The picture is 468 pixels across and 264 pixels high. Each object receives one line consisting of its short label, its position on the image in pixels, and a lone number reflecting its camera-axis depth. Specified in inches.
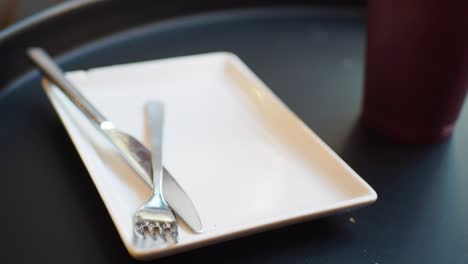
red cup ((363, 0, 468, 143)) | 25.9
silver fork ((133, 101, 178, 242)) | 22.9
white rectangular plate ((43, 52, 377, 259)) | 24.1
